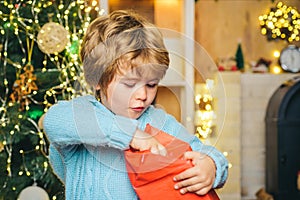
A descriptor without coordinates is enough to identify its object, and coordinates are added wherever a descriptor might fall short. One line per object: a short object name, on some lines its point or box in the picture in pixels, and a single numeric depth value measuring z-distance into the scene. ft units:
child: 3.01
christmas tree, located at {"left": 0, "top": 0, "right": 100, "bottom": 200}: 8.80
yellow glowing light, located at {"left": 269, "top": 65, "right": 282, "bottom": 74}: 13.50
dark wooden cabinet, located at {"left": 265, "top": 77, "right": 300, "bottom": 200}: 12.68
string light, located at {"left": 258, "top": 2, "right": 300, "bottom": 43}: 13.21
